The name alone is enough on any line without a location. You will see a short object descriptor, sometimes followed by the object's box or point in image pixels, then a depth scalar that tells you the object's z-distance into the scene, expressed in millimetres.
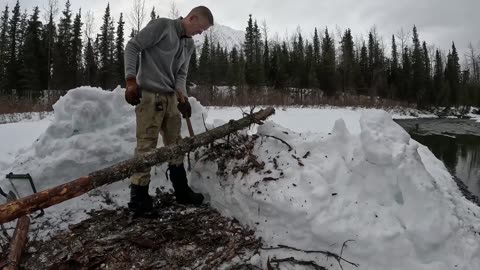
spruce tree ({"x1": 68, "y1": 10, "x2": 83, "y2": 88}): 29091
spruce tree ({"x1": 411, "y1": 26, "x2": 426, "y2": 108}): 37941
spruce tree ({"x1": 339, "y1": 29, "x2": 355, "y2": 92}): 40656
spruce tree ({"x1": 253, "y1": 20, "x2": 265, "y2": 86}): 36125
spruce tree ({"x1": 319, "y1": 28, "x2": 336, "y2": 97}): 38469
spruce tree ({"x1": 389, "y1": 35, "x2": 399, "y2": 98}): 40528
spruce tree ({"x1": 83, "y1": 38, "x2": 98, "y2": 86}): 29147
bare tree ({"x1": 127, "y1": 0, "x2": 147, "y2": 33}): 27281
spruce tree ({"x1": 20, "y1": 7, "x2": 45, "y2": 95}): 29781
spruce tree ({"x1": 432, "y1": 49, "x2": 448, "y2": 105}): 38125
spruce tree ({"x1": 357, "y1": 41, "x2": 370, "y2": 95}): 40812
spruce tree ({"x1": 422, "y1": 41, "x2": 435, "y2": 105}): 38469
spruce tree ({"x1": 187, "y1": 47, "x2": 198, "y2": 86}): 34997
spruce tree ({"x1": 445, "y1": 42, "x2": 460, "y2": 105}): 40938
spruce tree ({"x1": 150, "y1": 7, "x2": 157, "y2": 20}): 34691
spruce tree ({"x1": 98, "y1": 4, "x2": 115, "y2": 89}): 31692
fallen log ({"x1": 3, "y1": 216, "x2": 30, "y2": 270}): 2053
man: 2744
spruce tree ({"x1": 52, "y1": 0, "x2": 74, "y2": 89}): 27812
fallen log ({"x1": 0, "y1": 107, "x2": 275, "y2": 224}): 1767
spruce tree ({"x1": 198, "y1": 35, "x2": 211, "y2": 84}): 33784
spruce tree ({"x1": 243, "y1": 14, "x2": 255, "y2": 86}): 45281
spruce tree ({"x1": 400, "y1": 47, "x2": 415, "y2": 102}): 39750
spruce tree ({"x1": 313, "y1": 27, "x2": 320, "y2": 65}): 49350
